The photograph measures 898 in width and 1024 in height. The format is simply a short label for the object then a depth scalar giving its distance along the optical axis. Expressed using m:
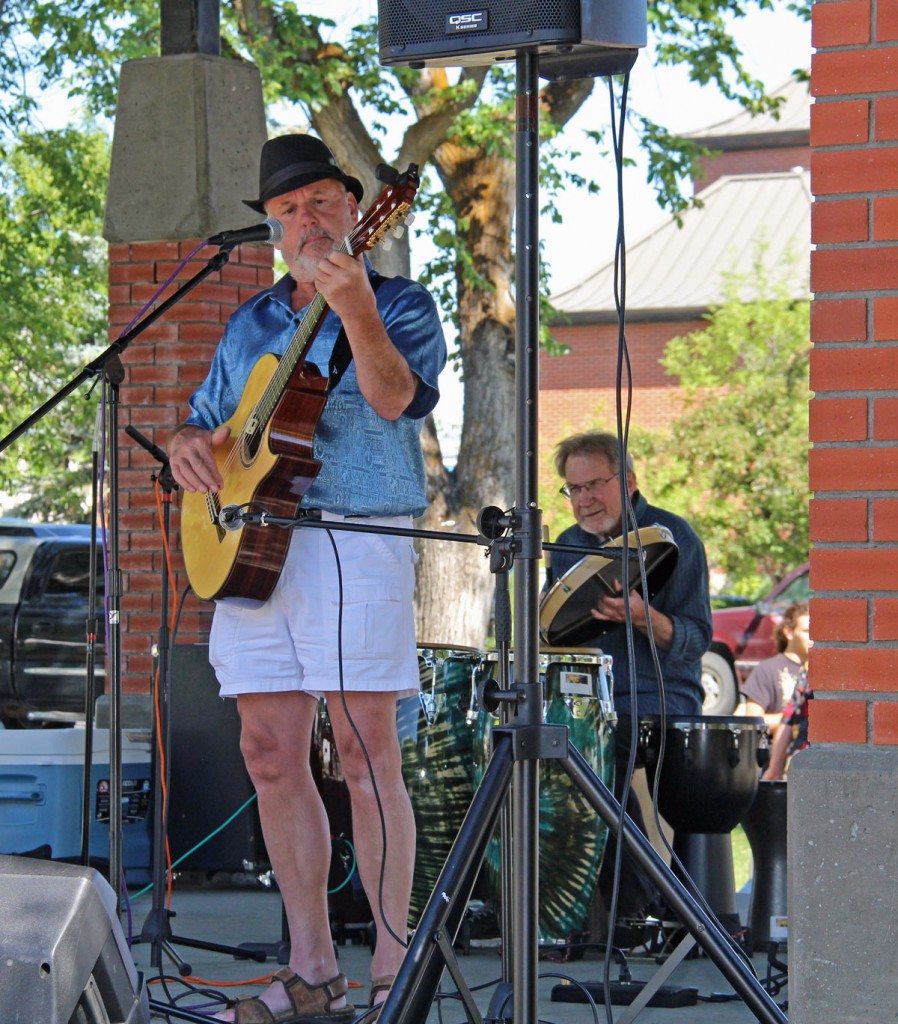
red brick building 32.88
